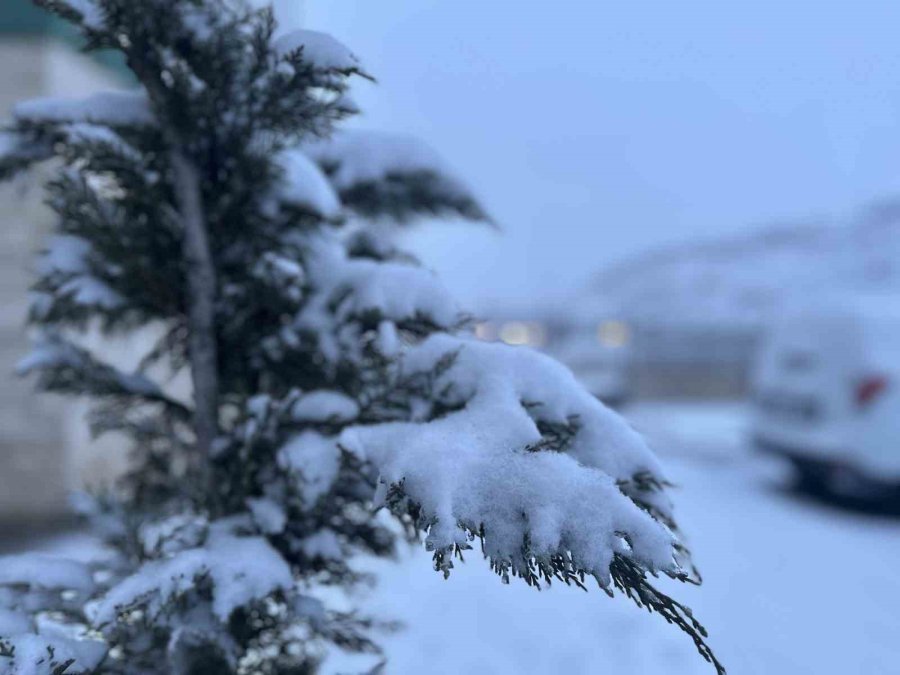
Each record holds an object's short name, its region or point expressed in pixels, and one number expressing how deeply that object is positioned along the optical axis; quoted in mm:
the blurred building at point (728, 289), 16906
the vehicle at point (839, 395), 6102
